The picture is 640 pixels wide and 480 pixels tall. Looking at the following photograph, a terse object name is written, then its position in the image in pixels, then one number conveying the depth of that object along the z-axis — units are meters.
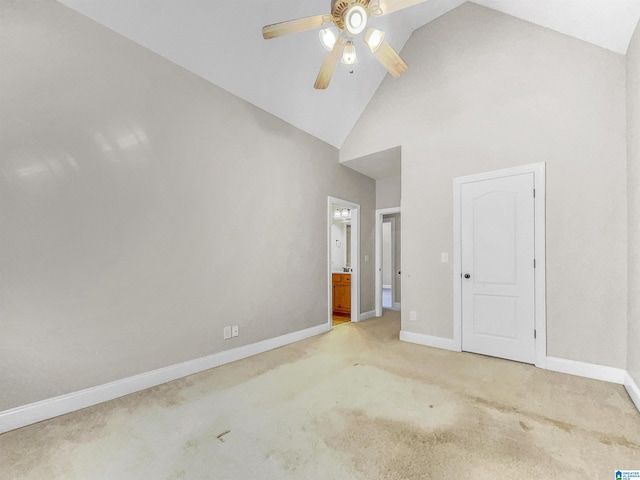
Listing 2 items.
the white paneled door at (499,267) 3.17
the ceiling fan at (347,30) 1.91
